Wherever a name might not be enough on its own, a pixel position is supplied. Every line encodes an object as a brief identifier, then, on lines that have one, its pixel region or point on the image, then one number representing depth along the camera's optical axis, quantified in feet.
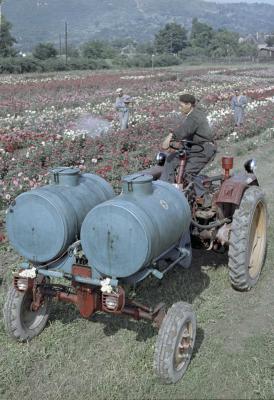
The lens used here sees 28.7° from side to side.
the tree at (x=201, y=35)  431.02
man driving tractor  17.42
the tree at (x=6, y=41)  201.77
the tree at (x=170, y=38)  397.60
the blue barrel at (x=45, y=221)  12.75
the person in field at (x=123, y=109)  49.85
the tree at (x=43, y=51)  214.48
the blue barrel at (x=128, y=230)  11.77
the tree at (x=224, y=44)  353.31
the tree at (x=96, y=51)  282.56
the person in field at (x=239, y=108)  54.65
